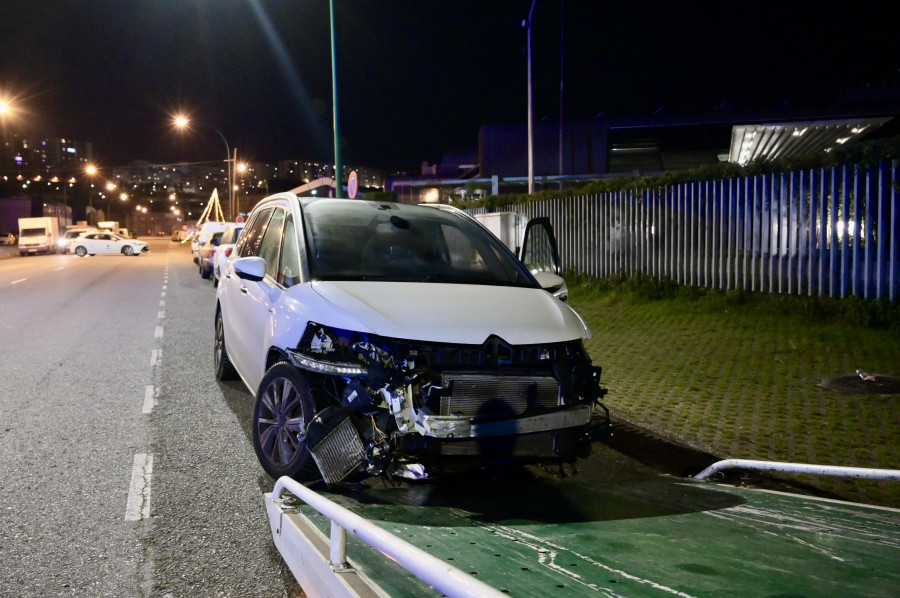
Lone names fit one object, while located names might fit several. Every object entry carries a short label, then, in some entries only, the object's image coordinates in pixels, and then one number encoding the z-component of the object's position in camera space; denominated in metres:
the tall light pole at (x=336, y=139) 19.48
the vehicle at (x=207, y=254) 24.93
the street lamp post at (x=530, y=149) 21.51
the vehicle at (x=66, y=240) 52.98
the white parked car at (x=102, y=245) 49.16
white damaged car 4.03
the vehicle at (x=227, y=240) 18.61
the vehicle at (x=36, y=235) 51.50
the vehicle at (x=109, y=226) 80.09
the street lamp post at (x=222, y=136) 41.66
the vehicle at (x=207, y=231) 27.34
